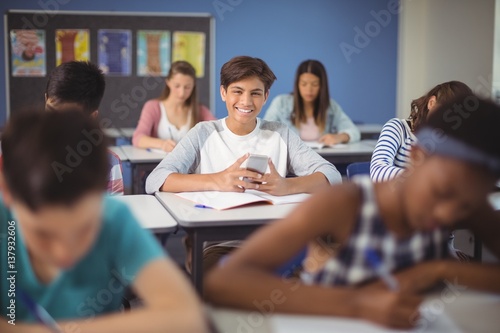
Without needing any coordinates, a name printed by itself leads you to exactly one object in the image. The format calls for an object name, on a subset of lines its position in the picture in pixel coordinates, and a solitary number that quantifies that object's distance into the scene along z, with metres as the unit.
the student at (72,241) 1.06
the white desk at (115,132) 5.65
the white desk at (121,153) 4.19
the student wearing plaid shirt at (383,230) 1.20
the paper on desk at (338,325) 1.18
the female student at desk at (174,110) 4.82
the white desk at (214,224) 2.20
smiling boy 2.79
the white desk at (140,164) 4.11
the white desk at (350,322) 1.19
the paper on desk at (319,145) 4.50
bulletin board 6.09
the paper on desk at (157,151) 4.40
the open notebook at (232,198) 2.46
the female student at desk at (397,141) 2.74
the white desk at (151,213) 2.17
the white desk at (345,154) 4.39
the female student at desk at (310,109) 4.91
